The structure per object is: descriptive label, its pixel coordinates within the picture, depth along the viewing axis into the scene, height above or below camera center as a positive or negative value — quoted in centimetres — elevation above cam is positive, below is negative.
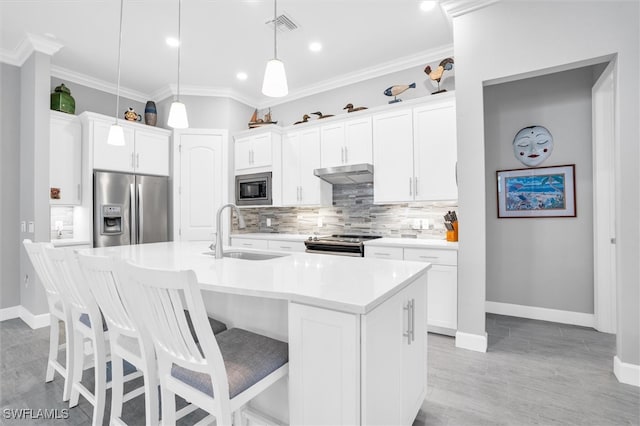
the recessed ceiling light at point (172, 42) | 324 +189
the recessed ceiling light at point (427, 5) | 270 +189
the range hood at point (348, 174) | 355 +50
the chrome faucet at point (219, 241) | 204 -18
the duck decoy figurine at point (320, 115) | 411 +138
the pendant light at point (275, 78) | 172 +78
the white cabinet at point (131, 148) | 370 +90
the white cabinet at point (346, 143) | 367 +90
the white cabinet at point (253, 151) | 431 +92
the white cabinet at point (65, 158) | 349 +68
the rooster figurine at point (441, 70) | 327 +156
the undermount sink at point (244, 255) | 234 -31
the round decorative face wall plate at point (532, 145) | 327 +75
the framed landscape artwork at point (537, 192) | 319 +23
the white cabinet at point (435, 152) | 314 +66
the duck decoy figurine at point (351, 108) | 390 +139
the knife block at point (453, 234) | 318 -22
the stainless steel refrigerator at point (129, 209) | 371 +8
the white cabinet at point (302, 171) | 407 +61
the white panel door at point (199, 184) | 441 +46
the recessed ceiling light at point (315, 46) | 332 +188
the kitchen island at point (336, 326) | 109 -49
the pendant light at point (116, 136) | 246 +64
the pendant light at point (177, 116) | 229 +76
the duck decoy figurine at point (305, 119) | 432 +137
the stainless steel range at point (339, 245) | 336 -36
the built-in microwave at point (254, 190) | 434 +37
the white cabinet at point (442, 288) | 282 -71
